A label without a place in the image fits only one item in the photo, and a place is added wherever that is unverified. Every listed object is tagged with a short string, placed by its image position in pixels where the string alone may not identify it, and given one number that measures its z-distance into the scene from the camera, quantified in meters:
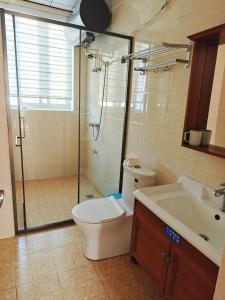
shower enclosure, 2.33
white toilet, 1.71
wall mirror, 1.33
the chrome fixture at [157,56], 1.47
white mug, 1.41
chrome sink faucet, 1.14
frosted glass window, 2.48
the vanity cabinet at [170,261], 0.99
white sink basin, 1.17
